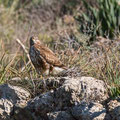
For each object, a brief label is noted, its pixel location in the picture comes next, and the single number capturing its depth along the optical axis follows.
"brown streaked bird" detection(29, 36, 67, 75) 15.09
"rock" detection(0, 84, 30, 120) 13.18
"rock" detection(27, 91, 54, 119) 12.48
